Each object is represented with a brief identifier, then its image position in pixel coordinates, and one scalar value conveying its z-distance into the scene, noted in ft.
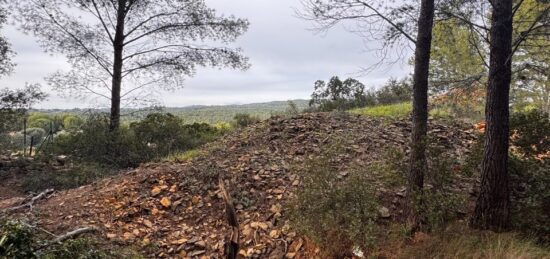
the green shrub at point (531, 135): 16.29
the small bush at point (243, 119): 39.60
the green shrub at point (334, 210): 13.25
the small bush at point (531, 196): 13.32
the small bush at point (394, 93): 46.09
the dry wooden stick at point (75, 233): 14.16
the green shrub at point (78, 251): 13.02
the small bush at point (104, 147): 30.71
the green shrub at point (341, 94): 44.50
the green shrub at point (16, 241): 11.78
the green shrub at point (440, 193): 13.39
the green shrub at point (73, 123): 34.22
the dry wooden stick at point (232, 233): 13.92
